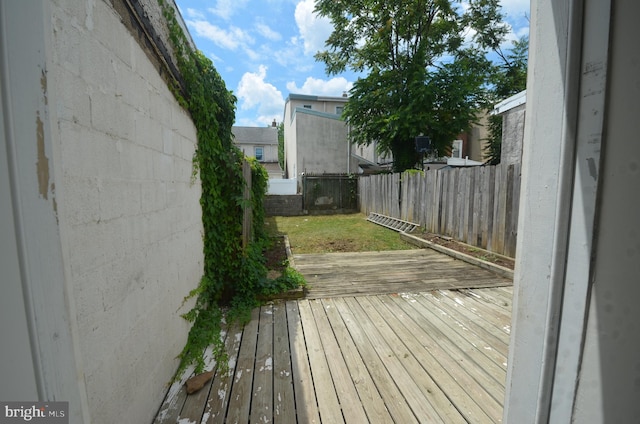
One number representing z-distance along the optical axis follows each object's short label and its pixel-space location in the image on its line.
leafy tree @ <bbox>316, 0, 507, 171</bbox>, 11.98
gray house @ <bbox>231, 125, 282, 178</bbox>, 24.50
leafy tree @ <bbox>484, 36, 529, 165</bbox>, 15.20
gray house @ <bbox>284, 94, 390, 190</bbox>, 14.76
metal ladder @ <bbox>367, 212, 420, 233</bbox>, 7.44
